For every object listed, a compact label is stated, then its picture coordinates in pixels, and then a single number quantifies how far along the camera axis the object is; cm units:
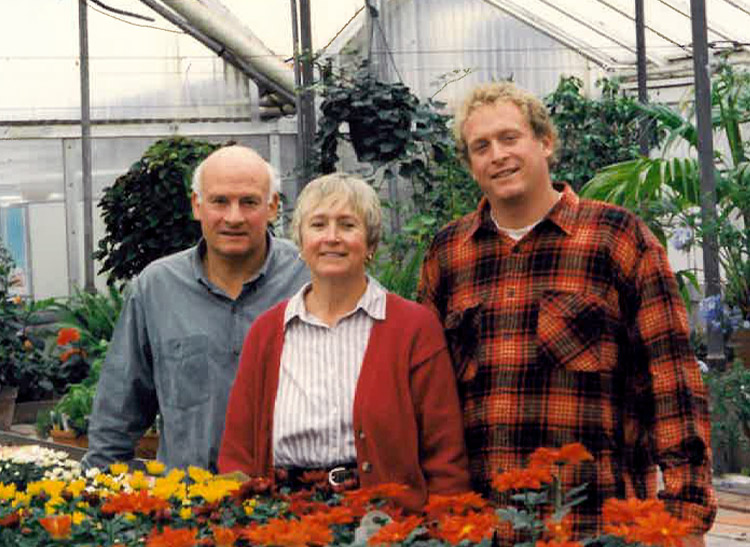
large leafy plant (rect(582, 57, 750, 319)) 863
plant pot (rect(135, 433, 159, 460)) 855
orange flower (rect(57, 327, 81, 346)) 1134
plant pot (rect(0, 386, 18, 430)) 1151
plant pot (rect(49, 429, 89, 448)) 938
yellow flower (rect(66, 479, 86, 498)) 299
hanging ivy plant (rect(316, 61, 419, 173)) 1053
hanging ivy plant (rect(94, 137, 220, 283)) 1027
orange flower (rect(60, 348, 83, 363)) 1200
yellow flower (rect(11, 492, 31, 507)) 305
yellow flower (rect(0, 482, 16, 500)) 308
